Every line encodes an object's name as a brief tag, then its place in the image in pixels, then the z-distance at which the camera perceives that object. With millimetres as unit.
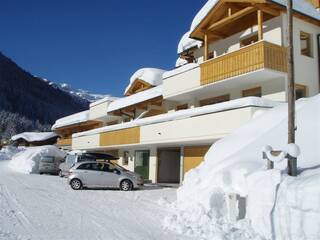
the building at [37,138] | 57634
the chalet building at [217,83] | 12543
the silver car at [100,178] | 14592
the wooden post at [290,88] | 7545
